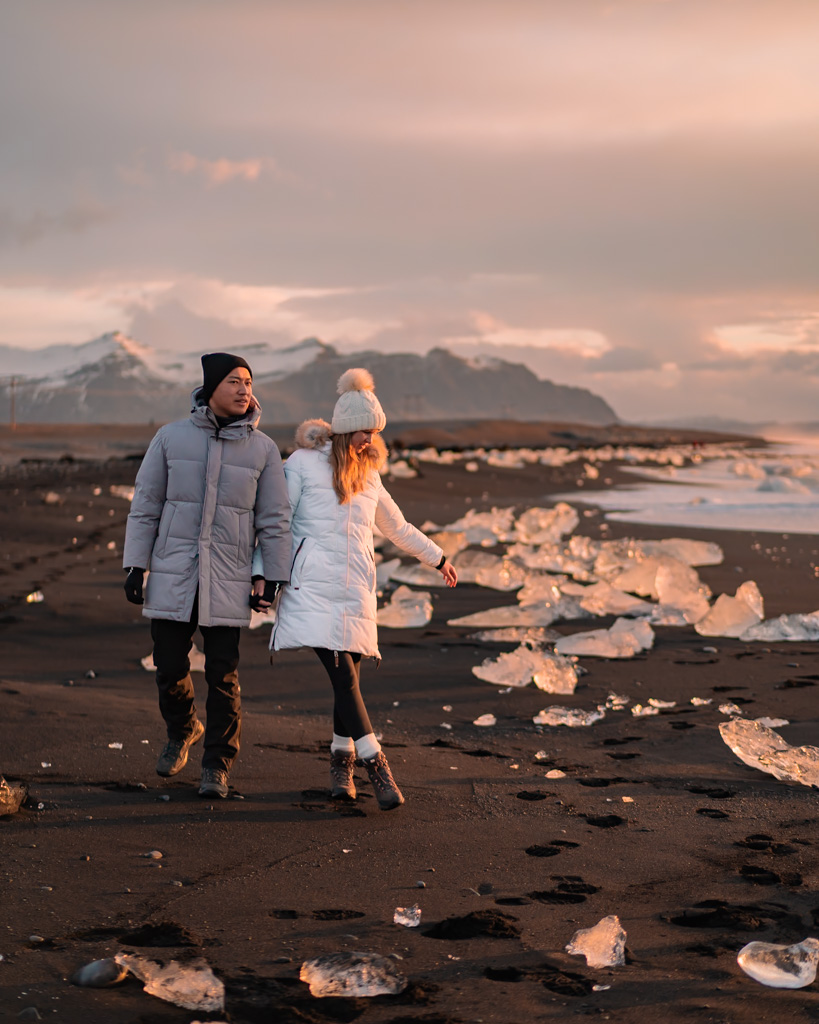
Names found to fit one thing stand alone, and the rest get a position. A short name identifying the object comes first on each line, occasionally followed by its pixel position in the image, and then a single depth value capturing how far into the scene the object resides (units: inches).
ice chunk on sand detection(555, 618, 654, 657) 309.9
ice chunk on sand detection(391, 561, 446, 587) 428.1
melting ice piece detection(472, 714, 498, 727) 246.1
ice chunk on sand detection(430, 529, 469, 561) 499.8
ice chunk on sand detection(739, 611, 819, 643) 319.6
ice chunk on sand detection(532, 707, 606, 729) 244.2
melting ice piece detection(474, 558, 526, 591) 419.2
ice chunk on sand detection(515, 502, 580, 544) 596.4
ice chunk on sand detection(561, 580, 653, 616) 369.4
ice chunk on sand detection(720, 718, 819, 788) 196.2
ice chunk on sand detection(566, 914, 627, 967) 124.7
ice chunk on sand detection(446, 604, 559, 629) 350.9
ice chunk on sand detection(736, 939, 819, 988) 118.5
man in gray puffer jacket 186.2
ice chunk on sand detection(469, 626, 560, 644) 324.2
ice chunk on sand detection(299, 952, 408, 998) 116.0
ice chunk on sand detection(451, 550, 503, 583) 430.6
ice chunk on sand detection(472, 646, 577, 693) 271.6
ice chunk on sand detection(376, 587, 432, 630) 356.5
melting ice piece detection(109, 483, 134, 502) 801.4
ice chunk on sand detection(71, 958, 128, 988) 115.3
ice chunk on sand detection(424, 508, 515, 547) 575.2
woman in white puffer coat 185.6
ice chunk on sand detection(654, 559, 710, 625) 358.0
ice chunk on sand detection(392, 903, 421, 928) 134.3
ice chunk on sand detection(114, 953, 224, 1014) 112.5
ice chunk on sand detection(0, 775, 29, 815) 166.2
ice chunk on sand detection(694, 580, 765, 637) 329.7
